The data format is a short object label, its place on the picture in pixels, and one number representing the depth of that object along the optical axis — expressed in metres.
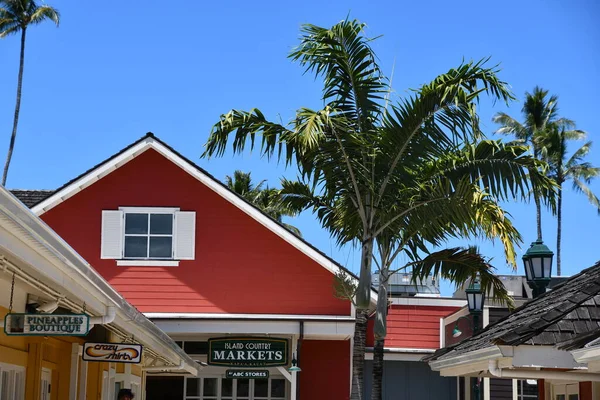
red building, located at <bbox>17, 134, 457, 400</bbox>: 19.42
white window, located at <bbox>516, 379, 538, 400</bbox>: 20.07
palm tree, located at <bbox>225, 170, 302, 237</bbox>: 46.22
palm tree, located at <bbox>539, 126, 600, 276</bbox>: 50.00
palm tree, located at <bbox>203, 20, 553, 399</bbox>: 13.59
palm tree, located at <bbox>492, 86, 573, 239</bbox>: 50.53
